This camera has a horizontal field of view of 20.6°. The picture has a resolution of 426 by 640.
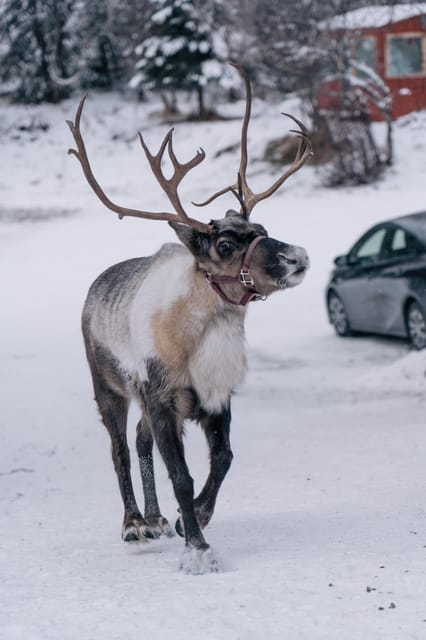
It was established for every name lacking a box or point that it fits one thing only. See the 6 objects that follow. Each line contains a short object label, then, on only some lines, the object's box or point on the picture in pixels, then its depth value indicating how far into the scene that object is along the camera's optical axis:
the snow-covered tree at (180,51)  37.06
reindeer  5.85
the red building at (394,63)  30.37
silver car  13.80
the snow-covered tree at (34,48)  40.66
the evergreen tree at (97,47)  41.98
